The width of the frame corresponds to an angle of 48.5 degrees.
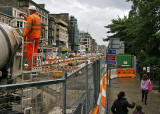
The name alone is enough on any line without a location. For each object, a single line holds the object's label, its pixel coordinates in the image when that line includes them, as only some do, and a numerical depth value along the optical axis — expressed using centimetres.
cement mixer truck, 439
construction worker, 591
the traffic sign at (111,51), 918
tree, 1105
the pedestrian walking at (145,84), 832
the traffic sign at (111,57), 914
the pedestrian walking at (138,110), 516
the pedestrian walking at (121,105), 533
